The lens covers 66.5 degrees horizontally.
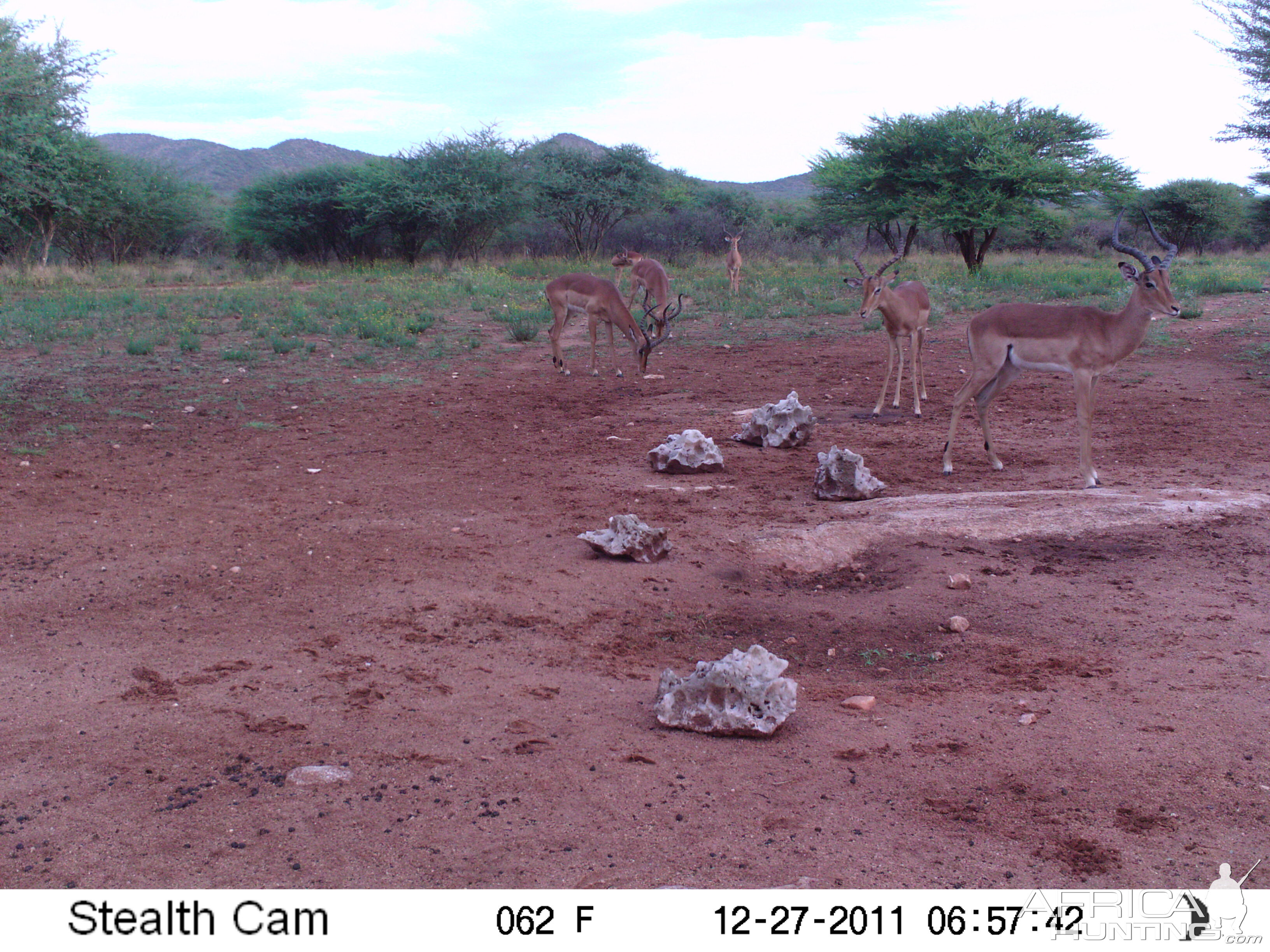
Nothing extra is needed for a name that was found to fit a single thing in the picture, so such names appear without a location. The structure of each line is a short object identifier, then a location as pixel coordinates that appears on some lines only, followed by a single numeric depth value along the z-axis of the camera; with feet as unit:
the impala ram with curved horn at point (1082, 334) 24.91
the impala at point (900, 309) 34.06
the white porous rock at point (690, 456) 26.02
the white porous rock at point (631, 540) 18.80
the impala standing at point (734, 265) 73.87
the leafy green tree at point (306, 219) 105.40
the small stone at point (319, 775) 10.98
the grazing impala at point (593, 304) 44.29
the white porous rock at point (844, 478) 23.29
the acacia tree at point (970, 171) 84.02
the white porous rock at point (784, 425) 28.96
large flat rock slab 19.57
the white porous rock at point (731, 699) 12.14
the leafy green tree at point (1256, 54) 44.01
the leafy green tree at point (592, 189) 113.09
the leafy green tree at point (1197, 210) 125.80
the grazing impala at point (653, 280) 55.72
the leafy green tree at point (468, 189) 101.60
